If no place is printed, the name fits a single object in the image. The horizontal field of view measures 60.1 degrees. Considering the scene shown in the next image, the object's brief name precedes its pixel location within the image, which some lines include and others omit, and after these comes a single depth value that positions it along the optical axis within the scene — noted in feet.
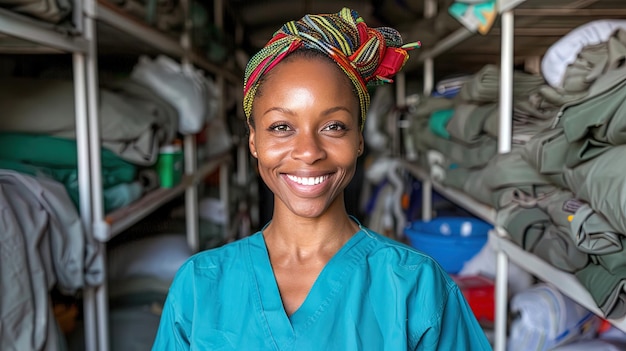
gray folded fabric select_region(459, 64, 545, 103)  5.35
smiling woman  2.87
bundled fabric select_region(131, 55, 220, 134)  7.01
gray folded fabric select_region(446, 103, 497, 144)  5.95
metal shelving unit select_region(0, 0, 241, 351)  4.31
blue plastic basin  6.82
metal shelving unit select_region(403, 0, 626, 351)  4.32
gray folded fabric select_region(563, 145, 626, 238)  2.92
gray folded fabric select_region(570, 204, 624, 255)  3.13
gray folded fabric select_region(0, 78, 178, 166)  5.06
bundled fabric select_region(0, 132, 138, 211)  4.86
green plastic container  6.73
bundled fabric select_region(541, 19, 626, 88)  4.28
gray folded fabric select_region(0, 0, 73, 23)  3.71
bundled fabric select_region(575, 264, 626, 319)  3.04
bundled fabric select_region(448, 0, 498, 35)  5.20
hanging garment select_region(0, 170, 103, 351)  3.50
